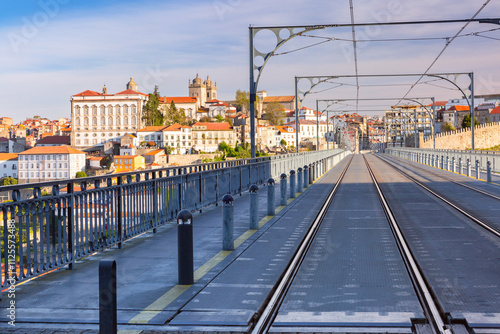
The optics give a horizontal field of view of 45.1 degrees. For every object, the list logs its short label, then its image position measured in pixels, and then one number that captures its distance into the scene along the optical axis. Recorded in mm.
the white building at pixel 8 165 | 166750
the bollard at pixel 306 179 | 26497
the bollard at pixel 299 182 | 23516
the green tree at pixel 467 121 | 179975
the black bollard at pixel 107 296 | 5043
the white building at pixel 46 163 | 166875
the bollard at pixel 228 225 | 9898
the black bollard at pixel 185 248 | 7527
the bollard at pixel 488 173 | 28156
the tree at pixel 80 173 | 158825
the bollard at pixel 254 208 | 12586
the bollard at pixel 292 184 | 20258
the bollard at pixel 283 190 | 18133
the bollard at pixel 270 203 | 15469
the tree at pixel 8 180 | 140350
